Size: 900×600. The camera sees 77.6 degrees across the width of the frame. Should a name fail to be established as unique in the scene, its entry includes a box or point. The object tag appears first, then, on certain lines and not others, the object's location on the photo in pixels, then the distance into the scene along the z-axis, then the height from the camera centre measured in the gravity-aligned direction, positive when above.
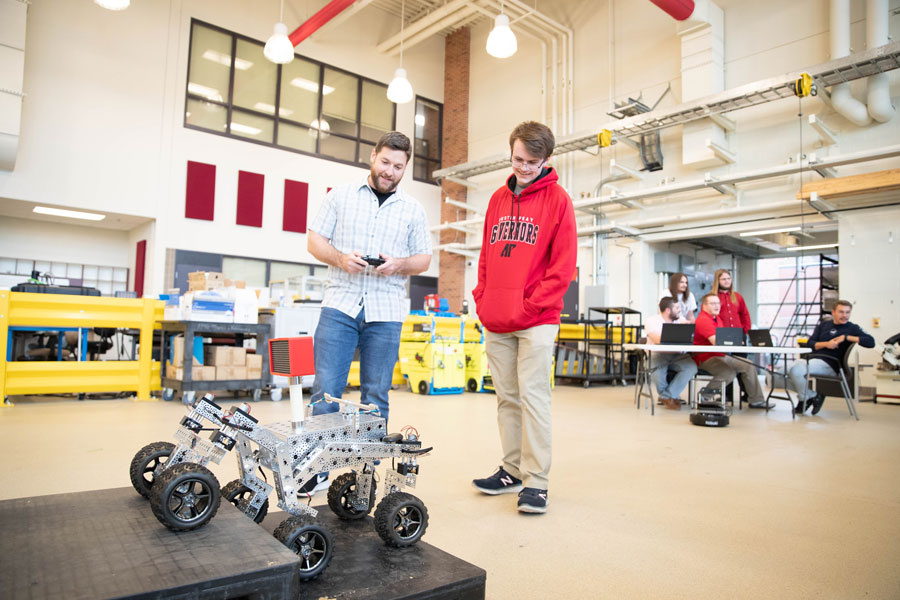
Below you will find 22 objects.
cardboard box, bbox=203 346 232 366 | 5.11 -0.30
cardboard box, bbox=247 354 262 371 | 5.30 -0.36
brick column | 13.10 +4.65
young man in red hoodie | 2.10 +0.12
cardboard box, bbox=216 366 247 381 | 5.09 -0.46
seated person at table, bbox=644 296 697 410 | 5.55 -0.30
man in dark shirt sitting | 5.28 -0.12
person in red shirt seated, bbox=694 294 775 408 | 5.48 -0.25
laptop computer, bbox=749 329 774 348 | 5.21 -0.01
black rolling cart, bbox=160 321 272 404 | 4.87 -0.27
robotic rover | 1.06 -0.32
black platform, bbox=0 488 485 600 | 0.81 -0.39
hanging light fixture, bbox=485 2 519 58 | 6.39 +3.32
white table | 4.64 -0.11
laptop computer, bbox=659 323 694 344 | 5.05 +0.02
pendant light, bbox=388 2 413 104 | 7.98 +3.42
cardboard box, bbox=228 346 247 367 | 5.20 -0.31
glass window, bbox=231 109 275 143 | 10.82 +3.89
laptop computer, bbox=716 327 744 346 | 4.93 +0.01
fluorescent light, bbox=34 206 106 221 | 9.35 +1.81
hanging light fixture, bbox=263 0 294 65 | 7.02 +3.49
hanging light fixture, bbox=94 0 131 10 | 5.32 +3.04
